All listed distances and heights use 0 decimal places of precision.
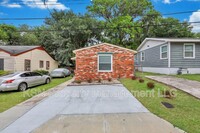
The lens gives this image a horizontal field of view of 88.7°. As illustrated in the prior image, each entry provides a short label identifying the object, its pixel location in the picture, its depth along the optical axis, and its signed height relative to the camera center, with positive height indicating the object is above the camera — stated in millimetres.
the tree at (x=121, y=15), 17901 +9771
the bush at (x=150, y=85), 5266 -993
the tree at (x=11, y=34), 19723 +6136
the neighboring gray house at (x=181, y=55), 9039 +1018
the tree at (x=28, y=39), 18607 +5104
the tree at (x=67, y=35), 15846 +4965
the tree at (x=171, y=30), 19008 +6835
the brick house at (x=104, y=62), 8661 +347
